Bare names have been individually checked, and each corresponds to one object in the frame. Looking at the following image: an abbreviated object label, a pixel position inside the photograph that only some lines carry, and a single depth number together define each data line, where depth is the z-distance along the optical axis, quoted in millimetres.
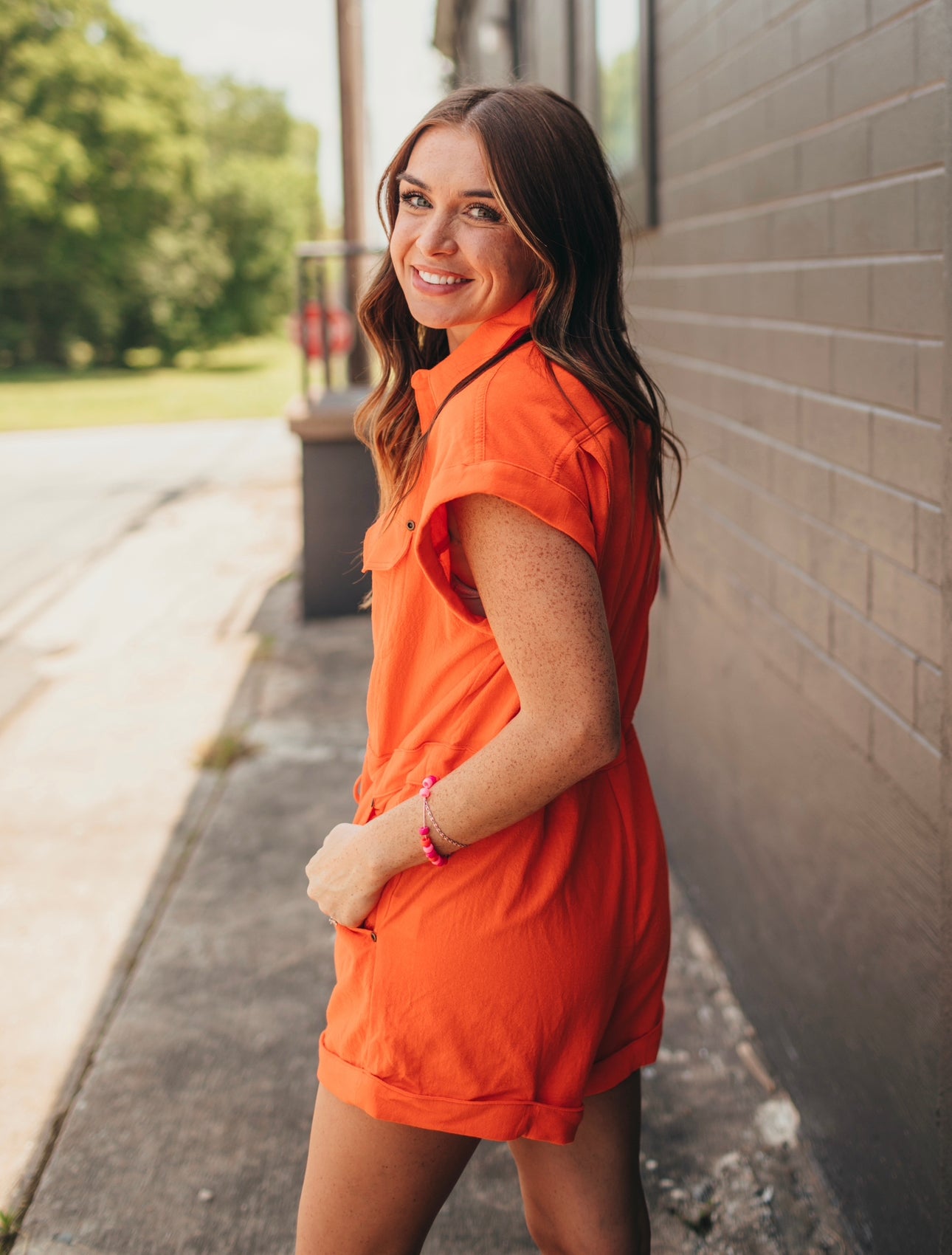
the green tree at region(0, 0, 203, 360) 35156
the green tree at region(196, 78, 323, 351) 40719
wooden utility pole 10828
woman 1302
